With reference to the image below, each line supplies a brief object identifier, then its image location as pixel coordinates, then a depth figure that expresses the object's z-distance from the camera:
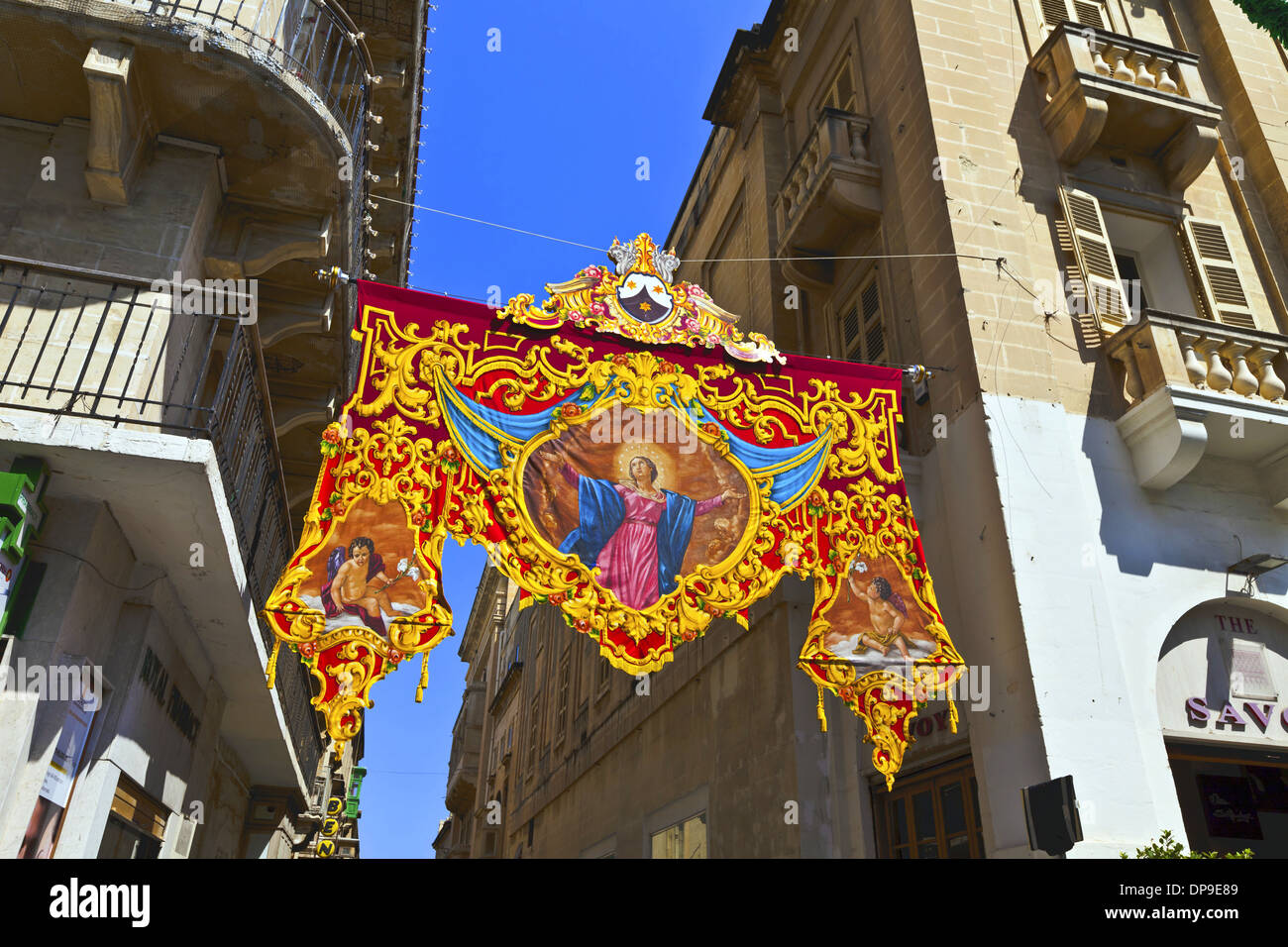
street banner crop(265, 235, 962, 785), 5.98
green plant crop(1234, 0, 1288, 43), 7.05
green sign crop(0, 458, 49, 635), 4.92
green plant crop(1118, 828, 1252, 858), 5.64
